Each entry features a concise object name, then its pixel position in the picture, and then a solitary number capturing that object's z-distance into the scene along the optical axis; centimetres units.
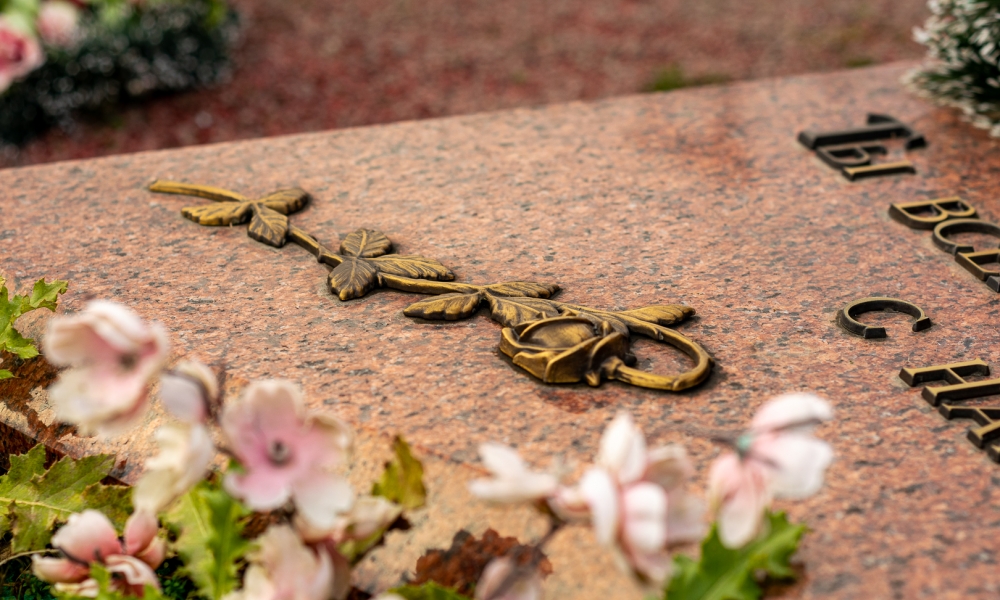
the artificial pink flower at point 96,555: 151
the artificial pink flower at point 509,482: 143
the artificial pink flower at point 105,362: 144
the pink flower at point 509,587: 146
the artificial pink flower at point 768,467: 142
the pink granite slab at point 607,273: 153
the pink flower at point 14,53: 221
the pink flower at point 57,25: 285
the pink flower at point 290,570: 146
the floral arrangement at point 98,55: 287
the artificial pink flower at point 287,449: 144
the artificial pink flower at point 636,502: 141
